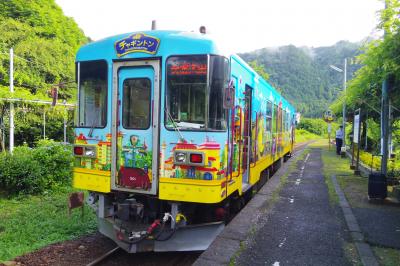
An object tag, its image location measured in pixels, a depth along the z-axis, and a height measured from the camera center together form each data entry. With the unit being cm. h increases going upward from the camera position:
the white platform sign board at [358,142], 1048 -81
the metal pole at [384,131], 793 -4
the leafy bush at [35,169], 862 -119
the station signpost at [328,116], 2209 +80
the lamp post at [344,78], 2055 +328
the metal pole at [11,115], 1441 +31
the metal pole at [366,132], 1706 -17
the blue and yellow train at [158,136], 446 -15
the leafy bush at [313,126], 5803 +39
